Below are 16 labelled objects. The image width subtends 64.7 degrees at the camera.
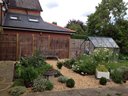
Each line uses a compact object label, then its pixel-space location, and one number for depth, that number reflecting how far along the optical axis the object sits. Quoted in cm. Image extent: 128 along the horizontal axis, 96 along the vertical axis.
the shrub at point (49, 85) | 445
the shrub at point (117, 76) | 549
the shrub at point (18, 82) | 444
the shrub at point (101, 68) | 570
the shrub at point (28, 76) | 441
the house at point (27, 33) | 805
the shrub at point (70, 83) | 472
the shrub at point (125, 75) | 572
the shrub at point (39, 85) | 429
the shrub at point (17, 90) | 399
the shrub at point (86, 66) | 590
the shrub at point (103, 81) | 521
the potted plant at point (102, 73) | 560
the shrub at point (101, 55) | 614
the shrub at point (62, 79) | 497
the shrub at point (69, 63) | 663
